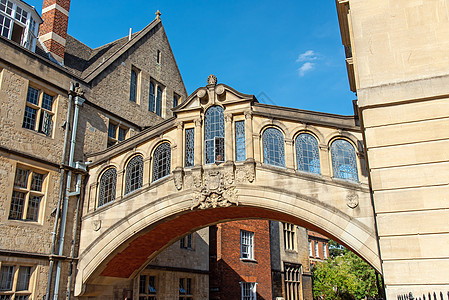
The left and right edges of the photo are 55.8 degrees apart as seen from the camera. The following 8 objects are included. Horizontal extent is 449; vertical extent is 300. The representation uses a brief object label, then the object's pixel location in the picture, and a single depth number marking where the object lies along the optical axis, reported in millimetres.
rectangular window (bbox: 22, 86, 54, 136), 14906
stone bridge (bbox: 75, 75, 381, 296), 12633
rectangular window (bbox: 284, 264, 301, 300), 30391
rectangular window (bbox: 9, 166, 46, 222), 14055
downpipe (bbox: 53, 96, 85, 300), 14648
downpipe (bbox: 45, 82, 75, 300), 14383
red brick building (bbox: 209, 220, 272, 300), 24219
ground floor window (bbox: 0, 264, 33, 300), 13234
